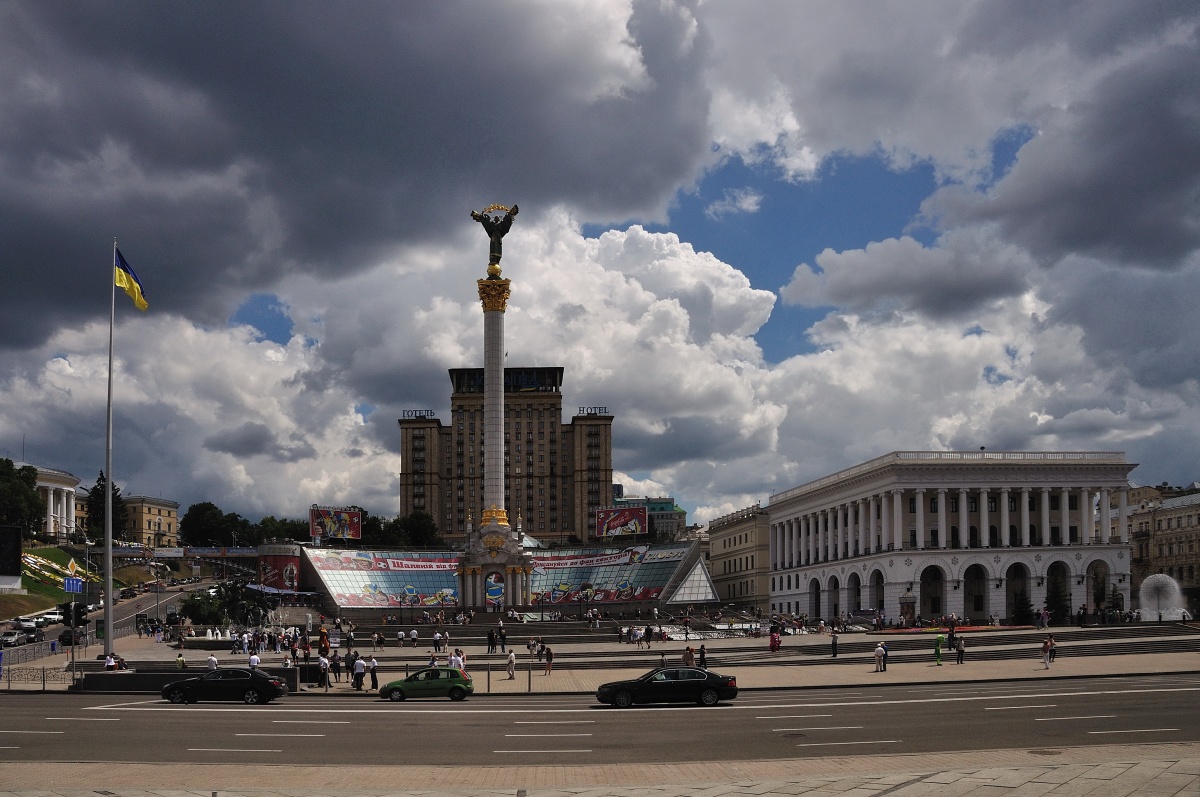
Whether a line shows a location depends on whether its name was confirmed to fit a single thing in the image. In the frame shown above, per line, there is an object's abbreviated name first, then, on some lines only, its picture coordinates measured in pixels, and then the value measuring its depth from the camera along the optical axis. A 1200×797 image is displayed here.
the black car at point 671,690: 38.19
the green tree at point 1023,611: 95.69
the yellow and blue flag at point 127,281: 52.95
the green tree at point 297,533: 185.45
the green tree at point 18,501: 144.62
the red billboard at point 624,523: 139.75
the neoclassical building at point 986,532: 103.31
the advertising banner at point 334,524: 133.25
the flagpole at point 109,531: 50.22
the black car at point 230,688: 41.19
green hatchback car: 42.53
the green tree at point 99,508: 190.75
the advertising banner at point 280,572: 119.88
